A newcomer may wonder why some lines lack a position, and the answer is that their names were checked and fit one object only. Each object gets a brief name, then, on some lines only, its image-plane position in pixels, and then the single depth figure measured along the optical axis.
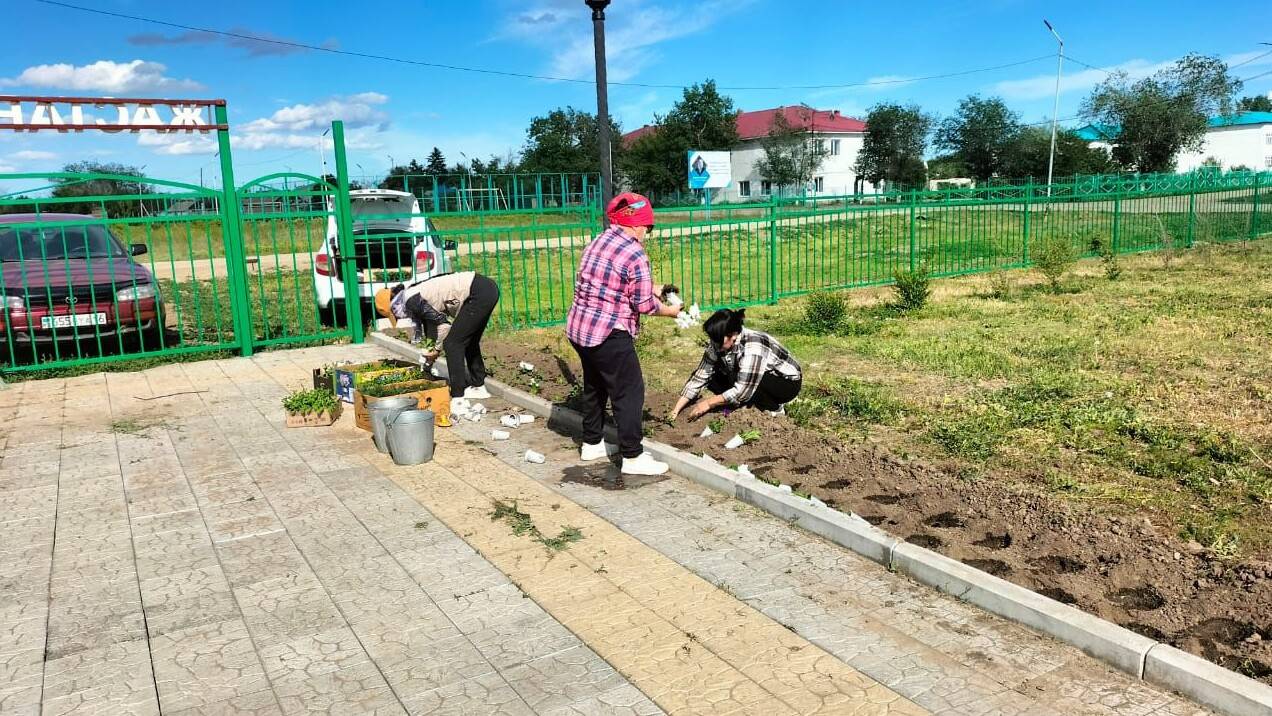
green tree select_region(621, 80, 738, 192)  64.94
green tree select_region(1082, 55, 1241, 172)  52.81
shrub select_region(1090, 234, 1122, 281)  14.83
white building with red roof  66.75
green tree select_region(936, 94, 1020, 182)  61.69
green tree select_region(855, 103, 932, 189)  63.66
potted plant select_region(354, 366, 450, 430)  6.68
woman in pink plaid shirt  5.16
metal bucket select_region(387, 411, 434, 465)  5.85
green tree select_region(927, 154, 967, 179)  61.72
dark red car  9.06
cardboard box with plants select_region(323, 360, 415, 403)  7.59
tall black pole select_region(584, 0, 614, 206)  9.16
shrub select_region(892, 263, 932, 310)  11.91
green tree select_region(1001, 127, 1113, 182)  58.88
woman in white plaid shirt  5.93
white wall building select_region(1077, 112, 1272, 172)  69.56
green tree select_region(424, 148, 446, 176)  54.77
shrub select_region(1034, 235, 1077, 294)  13.40
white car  11.12
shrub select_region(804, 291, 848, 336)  10.64
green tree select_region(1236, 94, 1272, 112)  95.11
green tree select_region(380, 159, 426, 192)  30.14
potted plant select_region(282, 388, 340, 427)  6.99
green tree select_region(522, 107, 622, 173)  61.84
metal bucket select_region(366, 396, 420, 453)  6.18
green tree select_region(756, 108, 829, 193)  63.28
